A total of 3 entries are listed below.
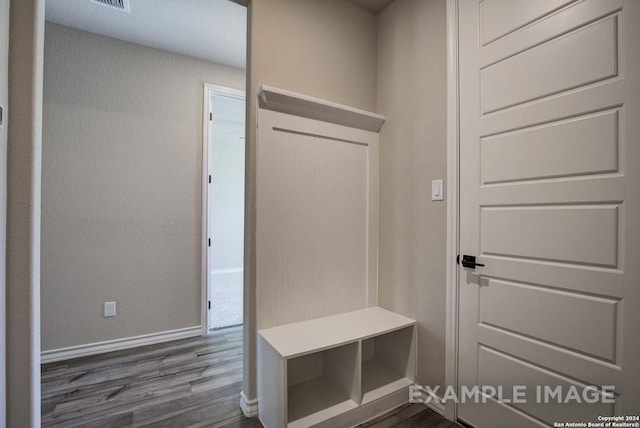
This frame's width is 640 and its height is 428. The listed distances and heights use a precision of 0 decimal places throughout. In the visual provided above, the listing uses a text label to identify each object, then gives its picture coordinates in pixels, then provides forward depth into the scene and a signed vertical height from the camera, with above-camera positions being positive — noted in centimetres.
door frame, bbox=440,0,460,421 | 165 +6
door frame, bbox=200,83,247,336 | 284 +6
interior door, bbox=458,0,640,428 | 111 +4
